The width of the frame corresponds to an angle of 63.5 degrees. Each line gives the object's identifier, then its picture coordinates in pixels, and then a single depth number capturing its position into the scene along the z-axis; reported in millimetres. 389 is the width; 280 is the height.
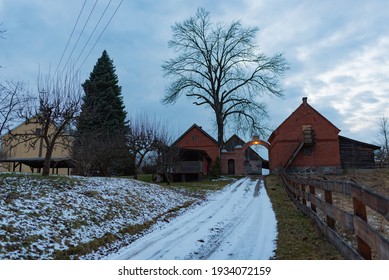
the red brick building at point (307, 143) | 37812
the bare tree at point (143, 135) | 22641
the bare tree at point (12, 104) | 13795
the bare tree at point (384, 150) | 55750
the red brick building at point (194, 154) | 31109
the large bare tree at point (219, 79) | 38094
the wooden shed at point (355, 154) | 38875
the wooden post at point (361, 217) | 3737
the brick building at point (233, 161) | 47628
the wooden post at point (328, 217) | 5566
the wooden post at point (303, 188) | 9094
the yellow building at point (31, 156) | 29995
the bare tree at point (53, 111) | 13438
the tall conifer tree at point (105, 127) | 20672
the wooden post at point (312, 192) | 7517
